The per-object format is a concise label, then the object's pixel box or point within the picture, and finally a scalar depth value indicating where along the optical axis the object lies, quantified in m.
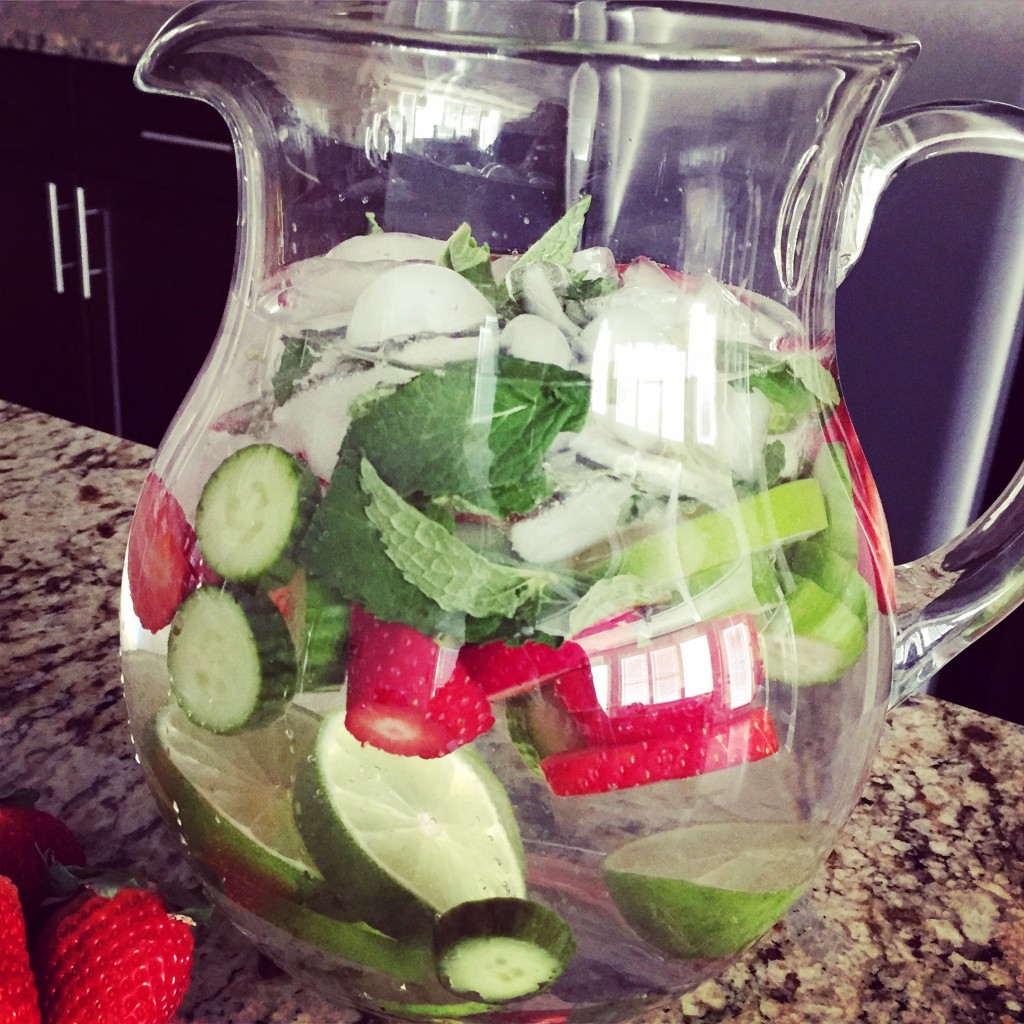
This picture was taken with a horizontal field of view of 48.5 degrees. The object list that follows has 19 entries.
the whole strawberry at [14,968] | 0.36
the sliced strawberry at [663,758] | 0.35
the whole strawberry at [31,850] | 0.44
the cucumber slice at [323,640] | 0.34
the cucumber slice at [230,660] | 0.35
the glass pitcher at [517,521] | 0.34
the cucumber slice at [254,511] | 0.35
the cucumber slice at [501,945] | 0.36
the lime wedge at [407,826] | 0.35
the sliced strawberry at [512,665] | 0.34
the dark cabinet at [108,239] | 1.97
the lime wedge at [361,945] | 0.37
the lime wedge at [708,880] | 0.37
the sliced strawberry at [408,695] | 0.34
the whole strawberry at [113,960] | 0.39
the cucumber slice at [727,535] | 0.35
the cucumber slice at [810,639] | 0.37
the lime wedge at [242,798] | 0.36
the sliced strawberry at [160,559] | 0.38
